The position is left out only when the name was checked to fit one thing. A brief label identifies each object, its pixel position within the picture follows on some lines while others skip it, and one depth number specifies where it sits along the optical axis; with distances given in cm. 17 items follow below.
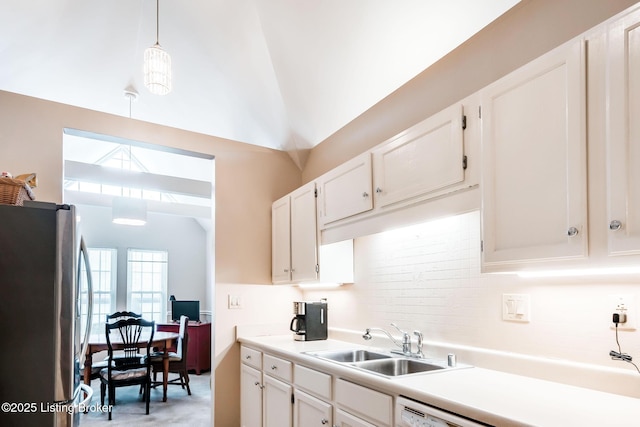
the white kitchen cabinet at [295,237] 300
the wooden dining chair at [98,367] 478
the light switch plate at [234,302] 340
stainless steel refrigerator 168
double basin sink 214
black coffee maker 309
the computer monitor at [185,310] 705
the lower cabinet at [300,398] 180
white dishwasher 136
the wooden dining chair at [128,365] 421
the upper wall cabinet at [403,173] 182
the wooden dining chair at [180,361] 488
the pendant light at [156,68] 222
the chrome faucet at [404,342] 235
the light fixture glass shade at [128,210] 527
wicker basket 181
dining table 452
